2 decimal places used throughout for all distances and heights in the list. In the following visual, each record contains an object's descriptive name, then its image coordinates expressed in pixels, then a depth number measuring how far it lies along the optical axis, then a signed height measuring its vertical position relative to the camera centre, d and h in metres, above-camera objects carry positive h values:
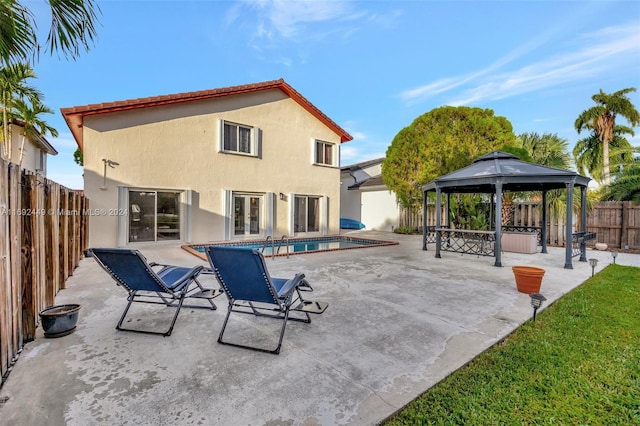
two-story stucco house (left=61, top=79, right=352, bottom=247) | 10.60 +1.90
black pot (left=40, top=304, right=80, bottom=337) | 3.46 -1.37
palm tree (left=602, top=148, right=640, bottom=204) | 11.41 +1.06
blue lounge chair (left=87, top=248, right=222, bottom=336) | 3.49 -0.88
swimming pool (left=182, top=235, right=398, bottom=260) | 11.46 -1.60
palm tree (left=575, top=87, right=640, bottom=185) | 23.55 +8.16
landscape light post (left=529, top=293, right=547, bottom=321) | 3.96 -1.24
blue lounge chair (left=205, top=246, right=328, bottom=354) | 3.22 -0.82
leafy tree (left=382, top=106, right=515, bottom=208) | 13.44 +3.22
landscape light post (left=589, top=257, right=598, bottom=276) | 6.50 -1.15
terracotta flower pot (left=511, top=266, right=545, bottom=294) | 5.27 -1.25
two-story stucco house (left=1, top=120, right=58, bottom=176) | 17.44 +4.15
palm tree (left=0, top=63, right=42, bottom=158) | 15.33 +6.00
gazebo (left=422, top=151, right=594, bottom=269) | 7.95 +0.90
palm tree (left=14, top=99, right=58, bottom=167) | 16.38 +5.18
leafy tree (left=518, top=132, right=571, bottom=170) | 20.17 +5.02
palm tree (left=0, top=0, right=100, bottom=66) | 2.97 +1.95
